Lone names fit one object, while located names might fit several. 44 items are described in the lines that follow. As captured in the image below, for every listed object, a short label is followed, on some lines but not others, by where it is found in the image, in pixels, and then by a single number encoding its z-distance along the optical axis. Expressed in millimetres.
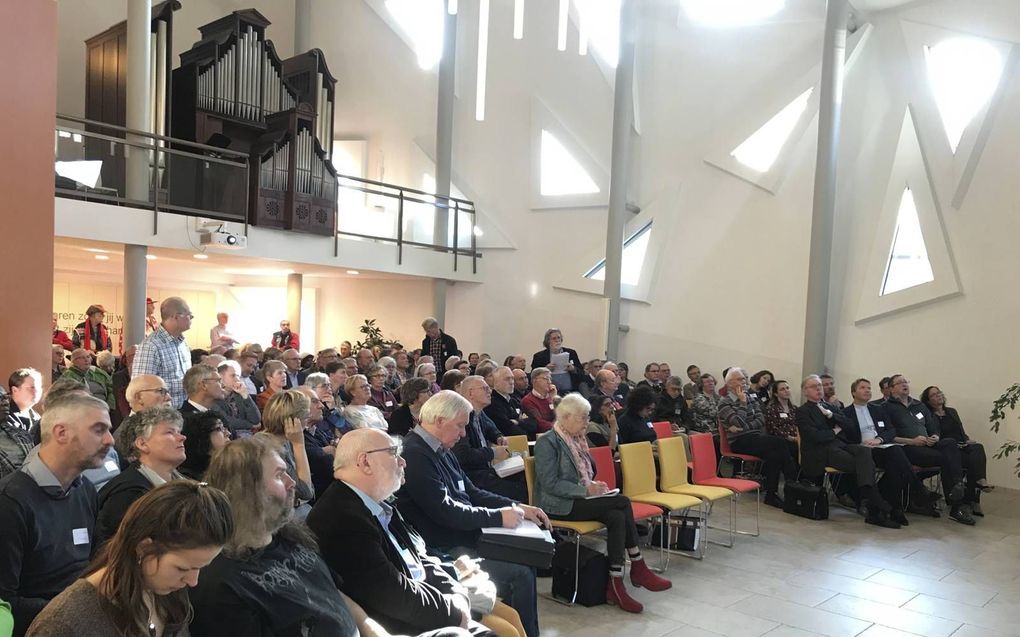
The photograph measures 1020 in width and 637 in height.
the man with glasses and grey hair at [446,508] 3369
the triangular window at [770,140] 9977
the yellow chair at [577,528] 4324
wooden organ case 9453
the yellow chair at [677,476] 5309
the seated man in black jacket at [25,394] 4188
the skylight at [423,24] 13156
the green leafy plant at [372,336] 12275
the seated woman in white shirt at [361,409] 4938
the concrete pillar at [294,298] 12570
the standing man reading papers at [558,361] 9117
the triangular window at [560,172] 11812
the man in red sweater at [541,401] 6488
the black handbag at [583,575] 4348
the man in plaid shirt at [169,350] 4457
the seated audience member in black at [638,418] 5941
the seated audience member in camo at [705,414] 7836
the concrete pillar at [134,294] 8180
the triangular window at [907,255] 9023
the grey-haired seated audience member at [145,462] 2498
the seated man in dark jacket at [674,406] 8359
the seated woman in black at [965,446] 7164
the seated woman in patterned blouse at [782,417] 7227
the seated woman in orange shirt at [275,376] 5230
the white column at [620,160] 10820
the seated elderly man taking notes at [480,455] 4703
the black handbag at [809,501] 6715
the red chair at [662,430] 6531
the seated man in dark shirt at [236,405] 4574
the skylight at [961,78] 8555
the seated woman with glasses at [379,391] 6258
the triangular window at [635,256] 11344
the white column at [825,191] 9117
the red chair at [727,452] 7207
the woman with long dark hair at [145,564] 1496
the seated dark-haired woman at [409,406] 5105
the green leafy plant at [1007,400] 6312
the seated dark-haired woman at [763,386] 8805
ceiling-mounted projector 8523
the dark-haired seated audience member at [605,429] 6223
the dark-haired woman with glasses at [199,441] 2975
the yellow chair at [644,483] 5000
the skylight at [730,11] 10172
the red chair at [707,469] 5609
